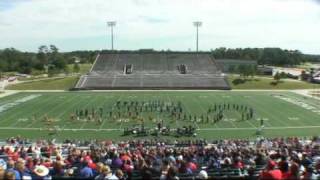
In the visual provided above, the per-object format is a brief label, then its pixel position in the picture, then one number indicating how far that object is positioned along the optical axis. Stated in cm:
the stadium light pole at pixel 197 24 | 11764
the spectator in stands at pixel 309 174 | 1083
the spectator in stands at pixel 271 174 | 950
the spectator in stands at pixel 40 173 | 1076
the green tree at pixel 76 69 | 11051
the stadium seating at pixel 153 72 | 8075
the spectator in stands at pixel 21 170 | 1042
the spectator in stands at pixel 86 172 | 1122
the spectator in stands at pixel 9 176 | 902
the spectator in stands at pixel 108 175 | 1059
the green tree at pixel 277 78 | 8466
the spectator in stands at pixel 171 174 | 1041
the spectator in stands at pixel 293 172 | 988
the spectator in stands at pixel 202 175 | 1104
